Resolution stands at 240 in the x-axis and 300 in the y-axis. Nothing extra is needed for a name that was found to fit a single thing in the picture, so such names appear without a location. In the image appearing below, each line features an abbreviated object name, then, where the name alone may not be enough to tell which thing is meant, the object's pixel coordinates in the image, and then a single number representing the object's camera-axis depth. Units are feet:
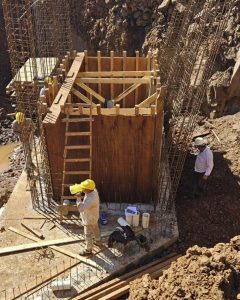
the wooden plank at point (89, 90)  33.65
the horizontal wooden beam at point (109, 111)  26.30
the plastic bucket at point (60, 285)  22.53
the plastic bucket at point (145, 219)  26.86
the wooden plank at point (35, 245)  25.75
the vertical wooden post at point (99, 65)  36.83
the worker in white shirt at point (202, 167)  28.73
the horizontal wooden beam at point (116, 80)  33.16
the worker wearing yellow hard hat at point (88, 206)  23.06
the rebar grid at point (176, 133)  29.84
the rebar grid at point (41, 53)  28.58
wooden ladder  26.45
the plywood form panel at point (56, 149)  27.22
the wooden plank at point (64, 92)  26.50
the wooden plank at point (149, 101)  28.78
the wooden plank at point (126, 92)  35.01
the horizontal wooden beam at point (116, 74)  34.35
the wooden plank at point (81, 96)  31.89
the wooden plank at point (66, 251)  24.71
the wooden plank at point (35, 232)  26.89
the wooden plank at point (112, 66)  36.58
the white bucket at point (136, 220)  27.02
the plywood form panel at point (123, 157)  26.89
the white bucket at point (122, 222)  27.00
